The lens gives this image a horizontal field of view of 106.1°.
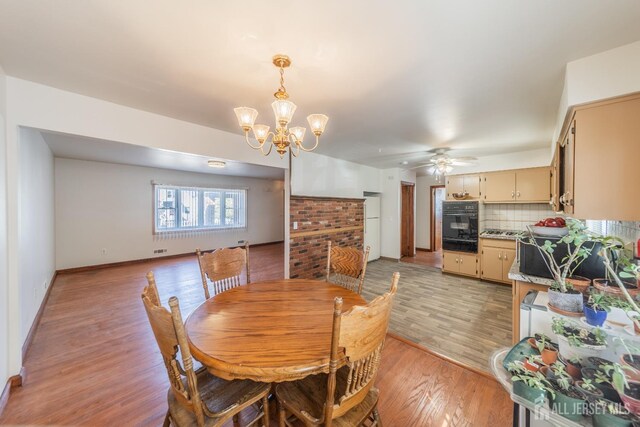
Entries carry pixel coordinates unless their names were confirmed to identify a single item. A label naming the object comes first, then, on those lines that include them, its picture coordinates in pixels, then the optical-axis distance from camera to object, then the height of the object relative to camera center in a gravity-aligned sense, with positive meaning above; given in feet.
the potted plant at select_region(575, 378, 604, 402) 2.47 -1.89
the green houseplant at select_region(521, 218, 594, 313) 3.86 -1.46
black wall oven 14.90 -1.01
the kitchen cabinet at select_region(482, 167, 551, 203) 13.17 +1.43
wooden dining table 3.42 -2.13
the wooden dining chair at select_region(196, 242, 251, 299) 6.84 -1.67
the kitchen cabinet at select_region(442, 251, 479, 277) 14.82 -3.35
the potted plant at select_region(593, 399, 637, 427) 2.18 -1.91
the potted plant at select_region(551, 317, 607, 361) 3.01 -1.66
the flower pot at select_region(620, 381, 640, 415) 2.19 -1.74
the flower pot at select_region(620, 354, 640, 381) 2.42 -1.64
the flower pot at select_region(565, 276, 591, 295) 4.89 -1.51
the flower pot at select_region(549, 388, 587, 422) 2.43 -2.00
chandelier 5.39 +2.14
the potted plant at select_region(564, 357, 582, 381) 2.88 -1.92
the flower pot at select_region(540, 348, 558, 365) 3.10 -1.90
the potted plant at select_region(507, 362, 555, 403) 2.58 -1.93
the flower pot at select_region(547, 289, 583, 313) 4.19 -1.59
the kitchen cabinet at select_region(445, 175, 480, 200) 15.21 +1.61
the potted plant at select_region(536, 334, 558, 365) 3.11 -1.90
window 19.69 +0.20
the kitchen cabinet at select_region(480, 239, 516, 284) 13.46 -2.75
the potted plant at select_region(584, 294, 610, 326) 3.53 -1.50
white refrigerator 19.40 -1.20
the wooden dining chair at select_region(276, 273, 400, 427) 3.21 -2.61
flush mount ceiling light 13.69 +2.78
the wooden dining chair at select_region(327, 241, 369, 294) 7.35 -1.70
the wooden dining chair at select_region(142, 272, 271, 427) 3.26 -3.00
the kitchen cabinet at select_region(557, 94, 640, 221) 4.72 +1.06
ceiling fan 12.42 +2.59
